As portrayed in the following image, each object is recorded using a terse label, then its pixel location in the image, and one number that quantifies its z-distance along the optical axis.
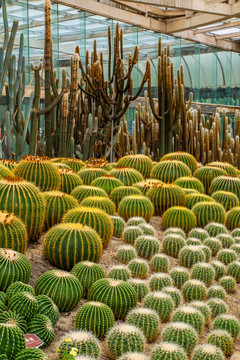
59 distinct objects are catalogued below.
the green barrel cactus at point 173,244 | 3.88
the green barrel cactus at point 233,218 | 4.59
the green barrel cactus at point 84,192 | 4.20
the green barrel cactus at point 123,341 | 2.46
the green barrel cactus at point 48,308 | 2.54
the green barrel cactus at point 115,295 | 2.83
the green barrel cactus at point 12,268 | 2.71
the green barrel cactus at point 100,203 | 3.93
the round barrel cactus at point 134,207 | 4.28
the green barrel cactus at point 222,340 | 2.74
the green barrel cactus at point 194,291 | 3.23
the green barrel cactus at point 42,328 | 2.40
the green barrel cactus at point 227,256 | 3.86
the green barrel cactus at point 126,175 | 5.00
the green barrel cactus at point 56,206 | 3.78
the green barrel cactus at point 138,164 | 5.57
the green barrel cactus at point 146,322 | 2.71
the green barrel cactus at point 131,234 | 3.89
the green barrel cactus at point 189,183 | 5.12
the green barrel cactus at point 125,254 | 3.58
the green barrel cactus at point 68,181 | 4.49
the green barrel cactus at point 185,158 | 5.89
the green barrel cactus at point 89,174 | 4.85
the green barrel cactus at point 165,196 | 4.60
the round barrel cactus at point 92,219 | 3.51
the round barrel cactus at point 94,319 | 2.61
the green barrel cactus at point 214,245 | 4.00
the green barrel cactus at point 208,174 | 5.59
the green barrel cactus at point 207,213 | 4.47
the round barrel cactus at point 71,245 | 3.22
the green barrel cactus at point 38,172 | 4.05
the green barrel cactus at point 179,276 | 3.40
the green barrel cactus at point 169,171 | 5.29
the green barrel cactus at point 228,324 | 2.91
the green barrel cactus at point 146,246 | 3.74
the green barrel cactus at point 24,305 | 2.42
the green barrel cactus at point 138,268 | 3.38
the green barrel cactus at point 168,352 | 2.36
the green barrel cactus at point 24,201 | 3.32
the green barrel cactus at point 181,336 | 2.61
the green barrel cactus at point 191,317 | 2.82
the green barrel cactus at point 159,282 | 3.22
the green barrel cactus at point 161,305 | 2.93
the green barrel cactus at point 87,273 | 3.02
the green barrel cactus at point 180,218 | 4.31
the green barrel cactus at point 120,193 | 4.50
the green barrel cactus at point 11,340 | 2.02
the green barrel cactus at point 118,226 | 4.03
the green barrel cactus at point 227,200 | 4.93
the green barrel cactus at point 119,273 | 3.17
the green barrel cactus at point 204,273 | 3.46
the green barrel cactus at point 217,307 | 3.15
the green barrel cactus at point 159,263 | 3.56
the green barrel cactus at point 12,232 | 3.00
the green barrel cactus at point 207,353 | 2.47
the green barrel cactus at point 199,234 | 4.14
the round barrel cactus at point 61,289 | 2.78
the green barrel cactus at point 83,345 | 2.31
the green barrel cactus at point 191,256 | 3.69
